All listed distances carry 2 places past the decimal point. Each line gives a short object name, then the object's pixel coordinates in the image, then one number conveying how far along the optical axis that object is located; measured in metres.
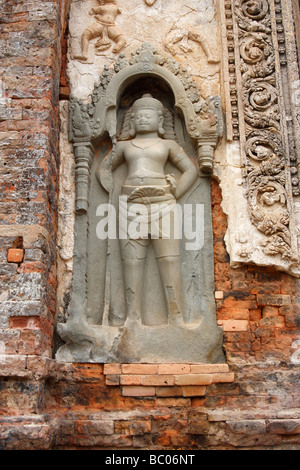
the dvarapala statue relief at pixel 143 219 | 4.93
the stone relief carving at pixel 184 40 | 5.88
